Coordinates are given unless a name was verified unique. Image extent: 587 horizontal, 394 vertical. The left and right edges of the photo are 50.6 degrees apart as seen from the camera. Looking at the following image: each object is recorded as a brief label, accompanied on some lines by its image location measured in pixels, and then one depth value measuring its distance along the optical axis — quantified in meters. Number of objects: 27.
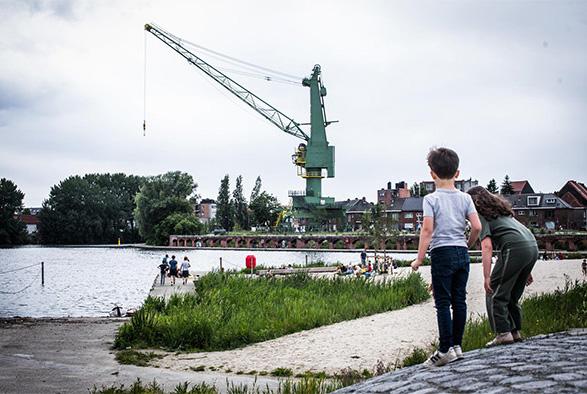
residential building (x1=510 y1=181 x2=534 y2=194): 100.56
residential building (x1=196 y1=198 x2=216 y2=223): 174.62
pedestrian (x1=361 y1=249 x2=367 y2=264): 37.09
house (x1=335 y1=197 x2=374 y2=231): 106.81
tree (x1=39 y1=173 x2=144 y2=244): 107.50
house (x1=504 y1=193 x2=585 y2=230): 78.69
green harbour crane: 83.31
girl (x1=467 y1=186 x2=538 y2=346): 5.95
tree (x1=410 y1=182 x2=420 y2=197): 108.38
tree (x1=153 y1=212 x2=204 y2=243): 90.19
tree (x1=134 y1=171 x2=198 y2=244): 92.12
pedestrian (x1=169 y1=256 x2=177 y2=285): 27.22
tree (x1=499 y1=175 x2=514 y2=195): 94.54
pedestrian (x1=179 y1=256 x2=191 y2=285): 29.16
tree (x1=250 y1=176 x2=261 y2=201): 111.00
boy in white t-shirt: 5.41
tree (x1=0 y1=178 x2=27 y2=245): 99.87
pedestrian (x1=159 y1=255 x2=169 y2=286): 28.20
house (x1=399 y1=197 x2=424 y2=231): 92.62
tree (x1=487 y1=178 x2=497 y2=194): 94.99
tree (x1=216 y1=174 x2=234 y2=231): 109.25
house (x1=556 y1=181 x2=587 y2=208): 80.69
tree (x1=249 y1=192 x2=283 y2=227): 109.06
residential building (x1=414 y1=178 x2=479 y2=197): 92.84
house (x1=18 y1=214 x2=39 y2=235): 148.61
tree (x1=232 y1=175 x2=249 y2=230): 109.62
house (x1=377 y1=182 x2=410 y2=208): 113.00
